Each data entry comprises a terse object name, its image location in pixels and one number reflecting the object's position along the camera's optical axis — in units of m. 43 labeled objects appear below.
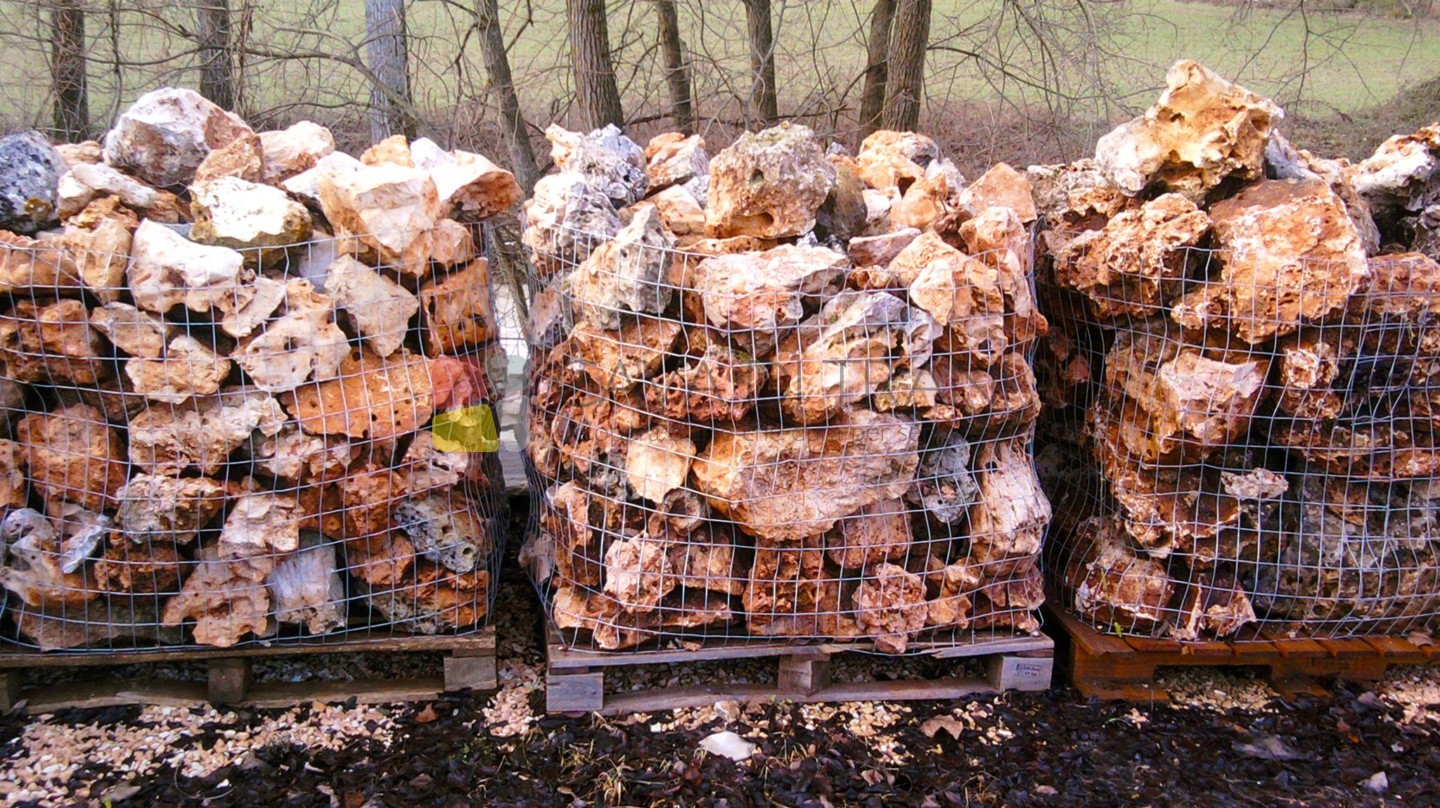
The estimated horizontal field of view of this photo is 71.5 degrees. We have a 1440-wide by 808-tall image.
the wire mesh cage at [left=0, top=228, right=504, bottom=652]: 2.95
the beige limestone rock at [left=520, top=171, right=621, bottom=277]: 3.32
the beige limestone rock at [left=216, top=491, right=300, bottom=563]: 3.07
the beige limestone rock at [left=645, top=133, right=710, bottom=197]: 3.79
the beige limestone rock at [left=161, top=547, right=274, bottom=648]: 3.15
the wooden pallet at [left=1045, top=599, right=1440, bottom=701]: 3.44
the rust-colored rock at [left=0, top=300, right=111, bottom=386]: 2.92
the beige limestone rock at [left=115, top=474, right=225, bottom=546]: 3.02
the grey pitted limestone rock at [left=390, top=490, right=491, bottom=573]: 3.33
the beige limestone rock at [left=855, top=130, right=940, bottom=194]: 3.96
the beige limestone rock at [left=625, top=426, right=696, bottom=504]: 3.15
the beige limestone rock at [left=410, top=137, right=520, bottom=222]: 3.50
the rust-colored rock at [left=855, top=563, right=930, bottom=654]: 3.28
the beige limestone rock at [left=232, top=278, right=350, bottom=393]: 2.99
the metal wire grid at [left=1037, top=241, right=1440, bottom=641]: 3.21
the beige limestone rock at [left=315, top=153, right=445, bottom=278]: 3.08
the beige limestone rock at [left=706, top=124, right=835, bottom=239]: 3.16
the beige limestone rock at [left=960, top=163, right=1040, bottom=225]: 3.64
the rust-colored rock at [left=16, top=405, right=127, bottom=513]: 3.03
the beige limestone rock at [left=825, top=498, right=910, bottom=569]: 3.24
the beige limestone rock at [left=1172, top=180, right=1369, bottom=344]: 3.09
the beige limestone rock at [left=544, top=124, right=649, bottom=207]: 3.60
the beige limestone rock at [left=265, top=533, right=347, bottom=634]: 3.23
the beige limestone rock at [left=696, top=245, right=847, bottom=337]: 3.00
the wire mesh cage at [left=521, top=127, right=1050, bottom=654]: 3.06
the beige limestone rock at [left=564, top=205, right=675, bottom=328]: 3.04
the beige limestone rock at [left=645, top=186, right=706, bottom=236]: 3.52
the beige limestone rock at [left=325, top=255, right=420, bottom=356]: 3.12
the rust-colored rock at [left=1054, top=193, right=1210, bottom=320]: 3.22
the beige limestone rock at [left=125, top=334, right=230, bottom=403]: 2.95
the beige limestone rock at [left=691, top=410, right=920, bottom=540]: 3.08
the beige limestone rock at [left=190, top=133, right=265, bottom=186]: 3.26
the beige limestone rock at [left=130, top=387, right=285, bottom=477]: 3.01
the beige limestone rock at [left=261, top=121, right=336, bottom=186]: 3.55
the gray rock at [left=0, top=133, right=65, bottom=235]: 3.06
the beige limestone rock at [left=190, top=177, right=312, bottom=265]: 3.03
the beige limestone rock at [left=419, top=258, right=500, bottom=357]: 3.34
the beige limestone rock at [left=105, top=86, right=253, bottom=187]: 3.35
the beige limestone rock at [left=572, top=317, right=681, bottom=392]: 3.12
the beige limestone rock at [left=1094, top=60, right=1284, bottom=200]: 3.39
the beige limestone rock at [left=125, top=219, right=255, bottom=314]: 2.91
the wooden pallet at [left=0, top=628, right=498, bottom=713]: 3.15
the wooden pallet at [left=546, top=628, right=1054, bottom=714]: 3.25
